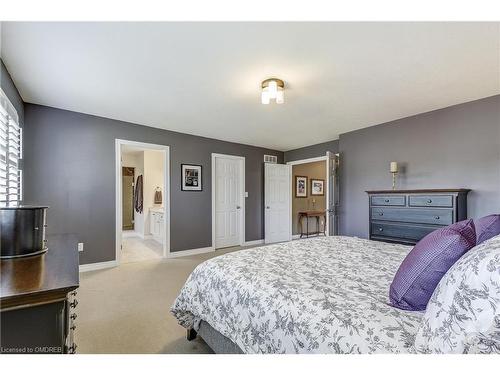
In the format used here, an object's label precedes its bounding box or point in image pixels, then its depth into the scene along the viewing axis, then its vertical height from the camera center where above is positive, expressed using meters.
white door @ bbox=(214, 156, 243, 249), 5.28 -0.16
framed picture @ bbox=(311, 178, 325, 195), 7.25 +0.20
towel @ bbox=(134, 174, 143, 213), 7.06 -0.05
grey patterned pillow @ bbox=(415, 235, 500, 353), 0.70 -0.34
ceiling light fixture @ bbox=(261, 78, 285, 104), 2.54 +1.06
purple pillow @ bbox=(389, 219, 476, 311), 1.06 -0.33
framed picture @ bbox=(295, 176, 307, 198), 6.86 +0.17
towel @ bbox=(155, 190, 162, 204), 7.03 -0.08
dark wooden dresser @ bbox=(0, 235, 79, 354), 0.78 -0.37
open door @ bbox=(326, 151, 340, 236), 4.60 -0.02
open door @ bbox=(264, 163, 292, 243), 5.98 -0.24
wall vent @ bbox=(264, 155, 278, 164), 6.04 +0.83
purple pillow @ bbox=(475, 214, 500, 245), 1.19 -0.18
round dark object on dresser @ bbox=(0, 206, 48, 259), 1.20 -0.17
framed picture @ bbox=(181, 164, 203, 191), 4.77 +0.32
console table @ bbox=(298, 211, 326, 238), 6.82 -0.63
